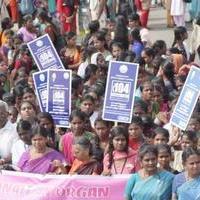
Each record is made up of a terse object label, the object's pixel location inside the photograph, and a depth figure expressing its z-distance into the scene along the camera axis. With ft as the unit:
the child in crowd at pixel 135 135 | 33.36
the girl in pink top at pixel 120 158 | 31.93
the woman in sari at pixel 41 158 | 32.32
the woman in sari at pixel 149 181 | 28.84
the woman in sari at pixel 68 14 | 66.66
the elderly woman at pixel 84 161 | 31.82
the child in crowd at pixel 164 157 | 30.16
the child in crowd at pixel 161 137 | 32.46
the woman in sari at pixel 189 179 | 27.95
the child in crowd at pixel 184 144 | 32.35
